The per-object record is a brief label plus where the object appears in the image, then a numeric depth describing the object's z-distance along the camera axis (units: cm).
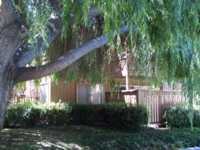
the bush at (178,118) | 1410
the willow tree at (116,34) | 484
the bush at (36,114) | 1249
